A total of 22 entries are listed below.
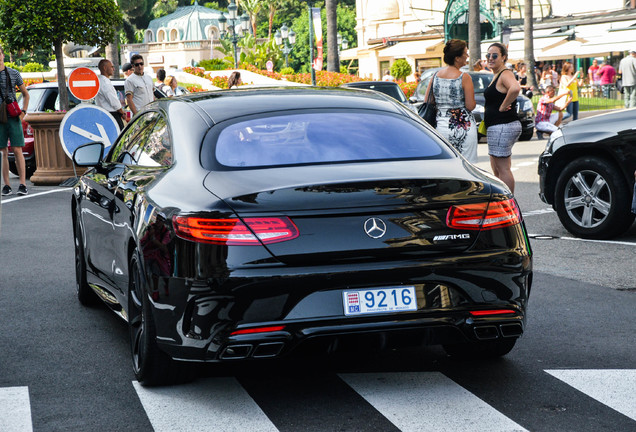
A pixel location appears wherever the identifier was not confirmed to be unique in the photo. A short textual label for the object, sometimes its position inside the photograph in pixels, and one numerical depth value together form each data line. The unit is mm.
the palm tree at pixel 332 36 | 40312
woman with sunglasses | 11078
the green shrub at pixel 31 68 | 69106
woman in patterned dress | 10700
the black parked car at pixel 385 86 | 24312
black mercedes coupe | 4496
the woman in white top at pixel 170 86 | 22548
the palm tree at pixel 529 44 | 38969
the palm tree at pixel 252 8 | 107688
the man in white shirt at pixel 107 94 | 16125
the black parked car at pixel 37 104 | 18581
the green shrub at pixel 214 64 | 60006
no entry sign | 15750
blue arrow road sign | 13055
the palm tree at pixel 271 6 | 112500
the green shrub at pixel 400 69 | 58156
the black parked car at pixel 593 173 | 9586
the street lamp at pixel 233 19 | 50656
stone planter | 17109
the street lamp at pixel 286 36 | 60594
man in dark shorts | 14586
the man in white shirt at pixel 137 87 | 16016
